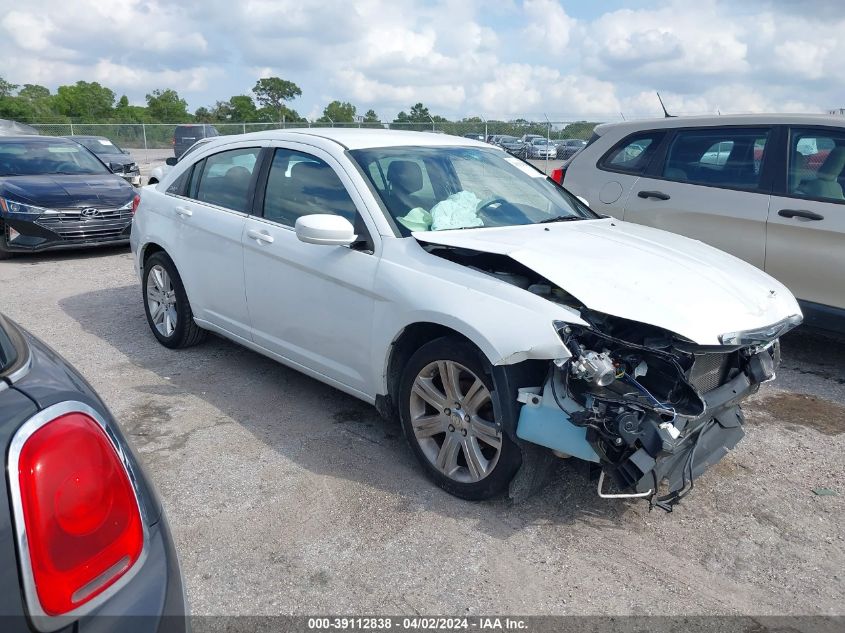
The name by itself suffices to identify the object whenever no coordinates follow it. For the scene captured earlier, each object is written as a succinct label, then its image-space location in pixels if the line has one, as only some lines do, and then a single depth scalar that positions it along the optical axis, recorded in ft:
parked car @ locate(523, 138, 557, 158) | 83.41
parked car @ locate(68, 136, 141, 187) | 66.95
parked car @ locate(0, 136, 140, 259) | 29.91
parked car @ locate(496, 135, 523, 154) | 82.17
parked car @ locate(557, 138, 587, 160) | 80.43
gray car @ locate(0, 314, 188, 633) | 4.50
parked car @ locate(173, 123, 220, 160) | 95.35
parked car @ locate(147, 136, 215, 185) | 35.04
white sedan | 9.85
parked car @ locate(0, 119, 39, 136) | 59.57
